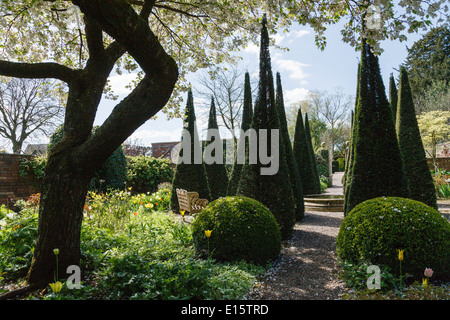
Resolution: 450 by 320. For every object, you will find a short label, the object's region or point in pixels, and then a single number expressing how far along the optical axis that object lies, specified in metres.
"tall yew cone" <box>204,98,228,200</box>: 10.75
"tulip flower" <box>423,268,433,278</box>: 2.54
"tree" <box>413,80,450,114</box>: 22.05
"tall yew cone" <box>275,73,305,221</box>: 7.62
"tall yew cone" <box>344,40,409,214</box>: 5.07
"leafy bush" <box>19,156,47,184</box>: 8.53
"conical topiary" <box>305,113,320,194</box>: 13.07
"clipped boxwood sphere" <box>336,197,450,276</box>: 3.18
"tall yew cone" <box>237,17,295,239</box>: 5.71
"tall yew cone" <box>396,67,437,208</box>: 7.62
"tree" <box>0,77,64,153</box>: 18.80
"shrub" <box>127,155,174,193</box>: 11.99
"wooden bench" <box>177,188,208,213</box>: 7.55
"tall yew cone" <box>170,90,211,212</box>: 9.66
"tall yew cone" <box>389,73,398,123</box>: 11.02
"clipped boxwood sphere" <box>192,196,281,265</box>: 4.14
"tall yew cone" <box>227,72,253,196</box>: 8.52
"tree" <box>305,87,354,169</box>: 31.41
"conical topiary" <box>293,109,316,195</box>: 12.73
